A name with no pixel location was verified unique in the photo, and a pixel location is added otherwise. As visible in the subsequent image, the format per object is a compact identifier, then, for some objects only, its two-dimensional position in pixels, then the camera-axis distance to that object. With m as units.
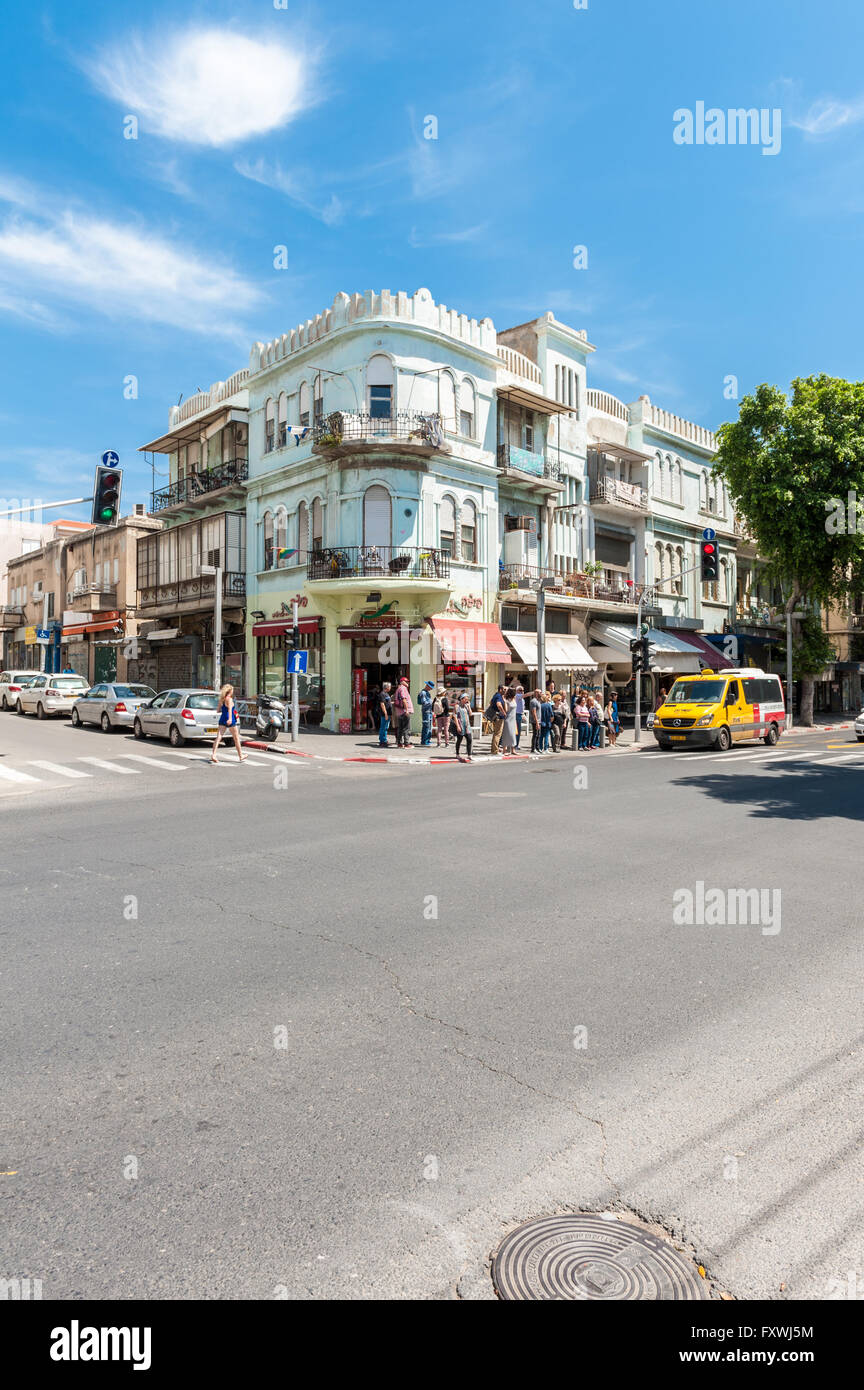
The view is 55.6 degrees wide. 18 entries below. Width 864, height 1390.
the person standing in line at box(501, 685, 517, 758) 22.95
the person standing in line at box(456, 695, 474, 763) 21.65
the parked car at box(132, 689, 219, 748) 22.11
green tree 34.53
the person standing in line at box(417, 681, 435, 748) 24.06
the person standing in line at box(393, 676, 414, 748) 22.95
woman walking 19.14
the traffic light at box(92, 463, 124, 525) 15.63
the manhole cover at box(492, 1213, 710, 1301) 2.63
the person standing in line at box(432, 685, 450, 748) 25.27
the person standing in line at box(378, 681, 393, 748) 22.66
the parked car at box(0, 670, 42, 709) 34.91
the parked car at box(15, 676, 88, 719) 30.88
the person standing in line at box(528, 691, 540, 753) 23.62
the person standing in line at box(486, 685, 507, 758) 23.25
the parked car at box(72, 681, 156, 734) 25.34
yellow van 23.58
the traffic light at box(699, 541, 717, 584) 22.85
